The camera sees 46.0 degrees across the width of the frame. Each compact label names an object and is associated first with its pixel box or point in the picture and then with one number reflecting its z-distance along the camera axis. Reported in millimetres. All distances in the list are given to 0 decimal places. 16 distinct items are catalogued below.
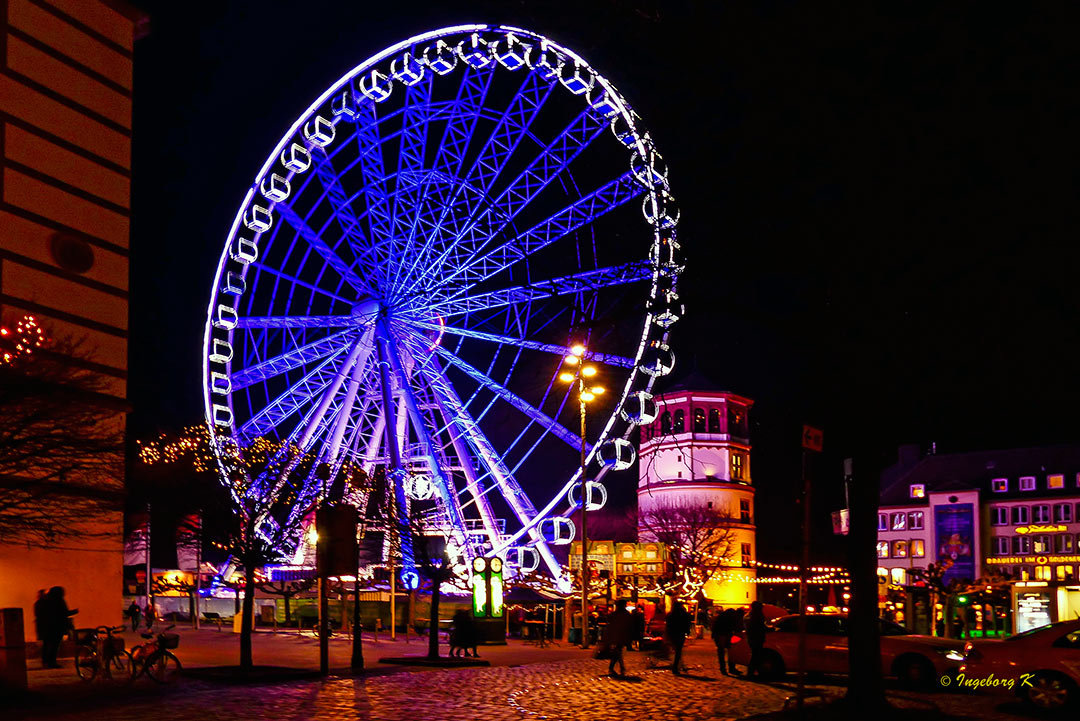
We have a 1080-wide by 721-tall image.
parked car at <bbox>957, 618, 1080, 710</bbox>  18359
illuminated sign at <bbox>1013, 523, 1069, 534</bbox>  96438
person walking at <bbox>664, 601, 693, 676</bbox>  25672
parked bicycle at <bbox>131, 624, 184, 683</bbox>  20844
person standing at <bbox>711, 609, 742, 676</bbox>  26031
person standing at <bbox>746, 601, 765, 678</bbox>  24078
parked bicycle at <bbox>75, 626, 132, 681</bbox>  20328
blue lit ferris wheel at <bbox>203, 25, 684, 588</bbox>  35000
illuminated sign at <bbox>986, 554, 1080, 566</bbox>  93500
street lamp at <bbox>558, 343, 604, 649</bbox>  21425
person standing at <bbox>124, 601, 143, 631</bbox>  46781
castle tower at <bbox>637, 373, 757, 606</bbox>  98750
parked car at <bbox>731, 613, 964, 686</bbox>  22922
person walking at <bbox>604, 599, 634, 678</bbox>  23656
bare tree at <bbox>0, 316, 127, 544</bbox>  15734
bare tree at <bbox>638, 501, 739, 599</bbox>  80688
